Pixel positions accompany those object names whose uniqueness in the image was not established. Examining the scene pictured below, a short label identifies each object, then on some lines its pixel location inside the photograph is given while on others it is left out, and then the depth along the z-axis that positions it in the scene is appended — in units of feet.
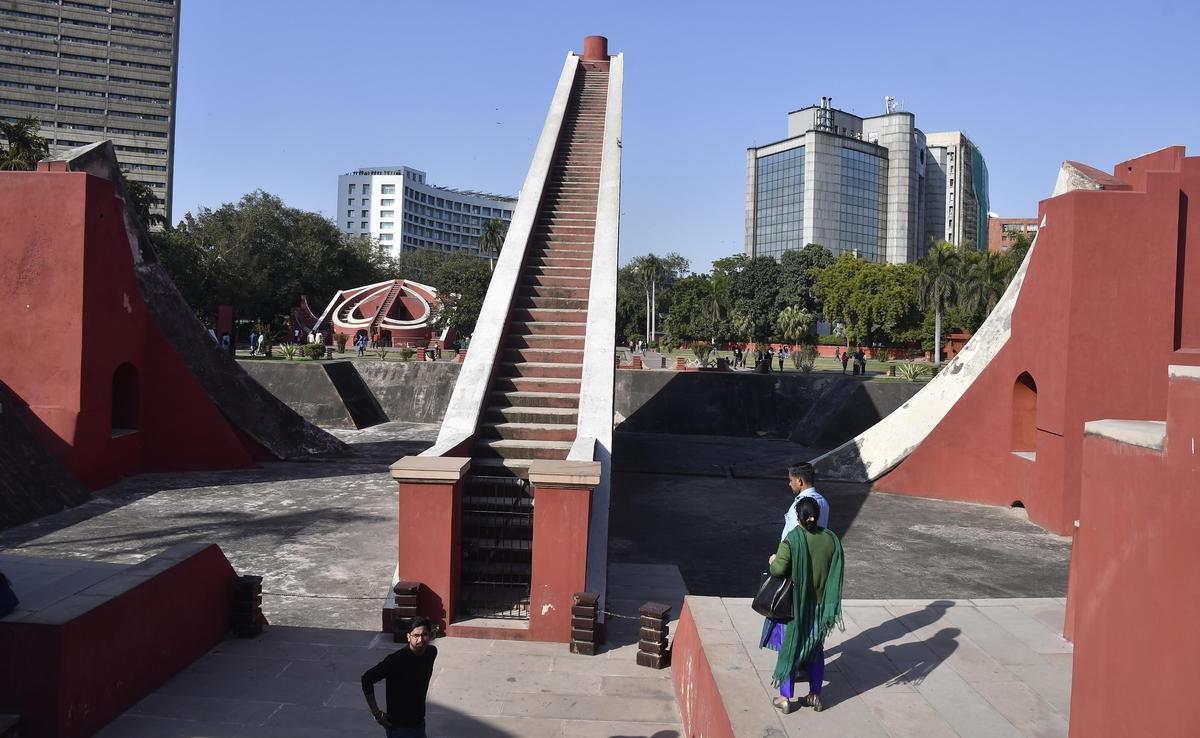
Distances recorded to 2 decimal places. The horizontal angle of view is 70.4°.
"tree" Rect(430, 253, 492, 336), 120.98
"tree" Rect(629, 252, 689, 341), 231.91
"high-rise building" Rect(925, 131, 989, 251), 390.62
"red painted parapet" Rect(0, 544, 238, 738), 15.64
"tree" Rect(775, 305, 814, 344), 160.66
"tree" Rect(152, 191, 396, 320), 135.44
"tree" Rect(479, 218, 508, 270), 193.26
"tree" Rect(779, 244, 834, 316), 210.79
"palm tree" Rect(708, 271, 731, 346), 191.42
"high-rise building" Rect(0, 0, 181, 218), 303.89
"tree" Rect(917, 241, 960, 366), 134.92
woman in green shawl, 15.03
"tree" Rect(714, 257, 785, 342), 216.33
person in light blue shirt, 15.57
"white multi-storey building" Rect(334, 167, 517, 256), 451.53
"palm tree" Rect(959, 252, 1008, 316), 136.87
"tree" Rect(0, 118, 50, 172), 84.38
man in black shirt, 13.82
